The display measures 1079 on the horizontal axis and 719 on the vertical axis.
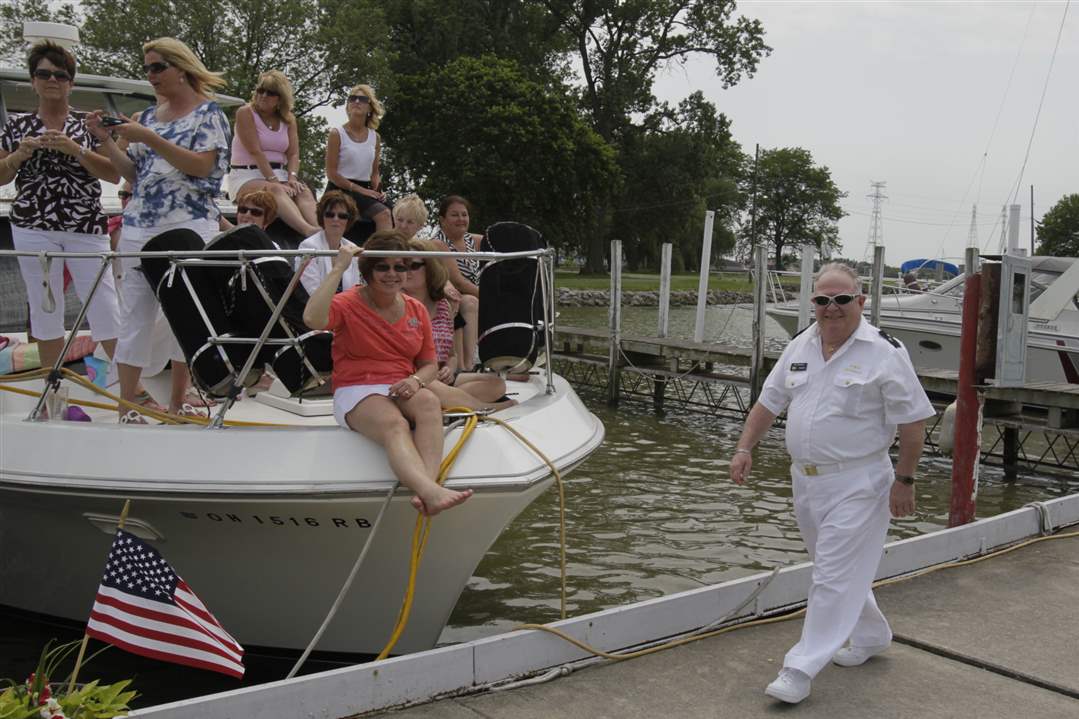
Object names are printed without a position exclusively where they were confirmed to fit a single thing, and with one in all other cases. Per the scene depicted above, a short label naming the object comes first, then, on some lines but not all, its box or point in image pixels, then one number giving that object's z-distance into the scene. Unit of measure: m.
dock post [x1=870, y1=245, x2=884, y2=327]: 14.85
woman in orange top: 4.41
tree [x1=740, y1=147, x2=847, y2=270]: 103.62
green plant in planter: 3.09
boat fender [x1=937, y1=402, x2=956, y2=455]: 9.01
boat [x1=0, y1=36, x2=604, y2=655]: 4.46
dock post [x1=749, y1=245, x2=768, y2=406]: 15.05
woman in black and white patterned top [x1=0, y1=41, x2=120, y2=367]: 5.31
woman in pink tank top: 6.36
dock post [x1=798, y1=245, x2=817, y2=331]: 15.60
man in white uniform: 3.86
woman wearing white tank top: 6.92
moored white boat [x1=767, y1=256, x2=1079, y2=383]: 16.38
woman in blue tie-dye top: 5.03
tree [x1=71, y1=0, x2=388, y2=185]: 33.81
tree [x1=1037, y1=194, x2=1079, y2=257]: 88.38
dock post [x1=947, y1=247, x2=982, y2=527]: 7.31
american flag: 3.85
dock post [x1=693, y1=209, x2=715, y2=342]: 18.42
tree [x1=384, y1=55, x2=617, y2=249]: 42.22
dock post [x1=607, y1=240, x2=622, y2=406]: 17.06
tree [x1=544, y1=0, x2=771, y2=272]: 48.19
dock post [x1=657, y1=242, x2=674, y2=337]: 18.33
